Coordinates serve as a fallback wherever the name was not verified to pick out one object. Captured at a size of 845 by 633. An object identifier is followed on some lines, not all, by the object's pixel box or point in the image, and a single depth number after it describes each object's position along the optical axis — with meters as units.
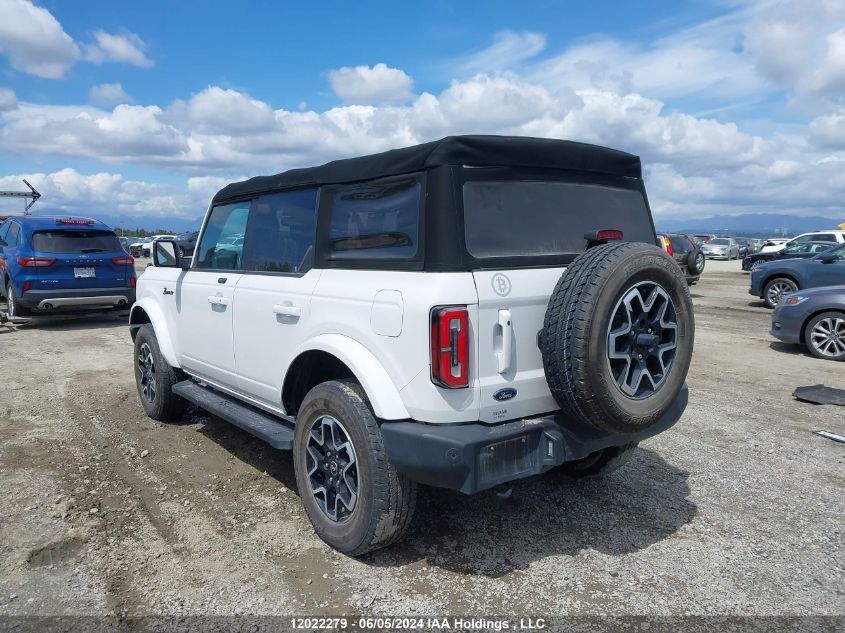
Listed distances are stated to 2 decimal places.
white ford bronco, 2.78
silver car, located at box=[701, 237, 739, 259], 40.06
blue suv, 10.08
